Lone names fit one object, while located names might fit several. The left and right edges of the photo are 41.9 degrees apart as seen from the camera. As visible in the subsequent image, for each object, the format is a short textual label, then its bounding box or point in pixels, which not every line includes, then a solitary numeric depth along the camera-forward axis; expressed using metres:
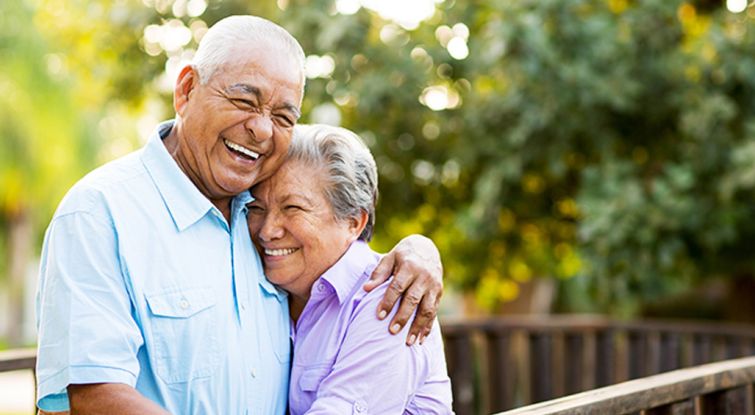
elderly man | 2.00
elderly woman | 2.43
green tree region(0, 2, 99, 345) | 20.98
